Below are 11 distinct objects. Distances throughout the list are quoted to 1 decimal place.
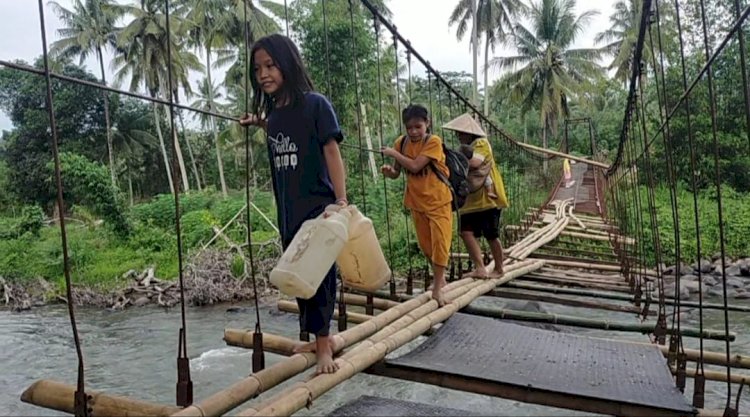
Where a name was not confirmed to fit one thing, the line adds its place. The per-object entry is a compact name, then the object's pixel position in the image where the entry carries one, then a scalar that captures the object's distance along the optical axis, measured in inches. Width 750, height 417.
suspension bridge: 52.7
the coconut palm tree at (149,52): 636.7
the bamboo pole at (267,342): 72.3
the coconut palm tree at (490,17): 667.4
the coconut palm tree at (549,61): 687.7
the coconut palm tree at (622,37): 641.0
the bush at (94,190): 448.8
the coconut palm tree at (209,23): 650.2
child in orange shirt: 102.8
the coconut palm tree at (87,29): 690.2
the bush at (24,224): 478.6
